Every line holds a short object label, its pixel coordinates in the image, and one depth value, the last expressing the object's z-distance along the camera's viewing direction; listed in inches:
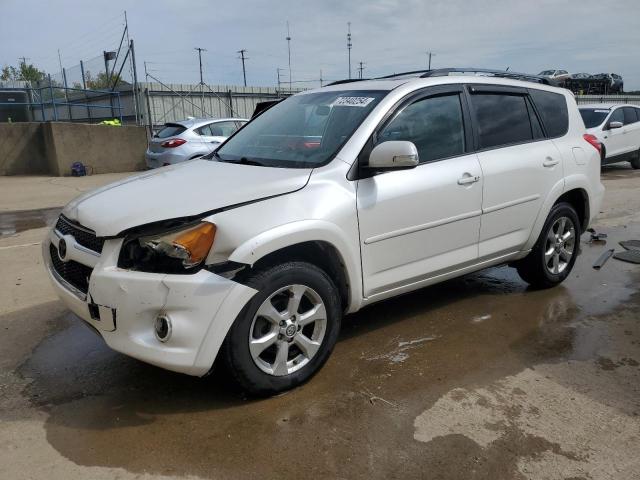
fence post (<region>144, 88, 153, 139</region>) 714.2
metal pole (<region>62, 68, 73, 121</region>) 750.0
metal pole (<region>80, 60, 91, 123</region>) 739.4
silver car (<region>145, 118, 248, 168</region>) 475.2
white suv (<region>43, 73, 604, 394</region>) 110.4
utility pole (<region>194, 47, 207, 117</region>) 963.3
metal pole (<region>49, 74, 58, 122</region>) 665.6
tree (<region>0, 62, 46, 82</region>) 2054.6
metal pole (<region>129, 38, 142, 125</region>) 689.6
